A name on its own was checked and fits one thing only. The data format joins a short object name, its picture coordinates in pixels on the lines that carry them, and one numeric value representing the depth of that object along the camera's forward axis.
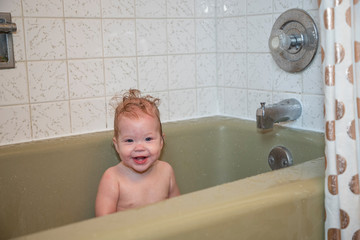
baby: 1.31
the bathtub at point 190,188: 0.81
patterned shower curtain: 0.97
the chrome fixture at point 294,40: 1.42
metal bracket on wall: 1.40
